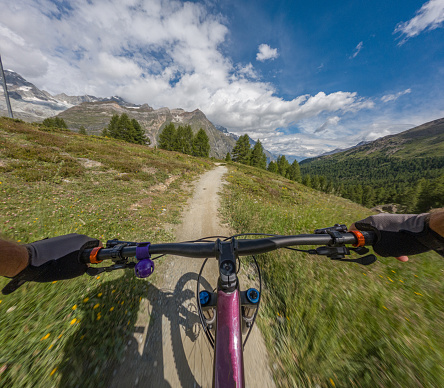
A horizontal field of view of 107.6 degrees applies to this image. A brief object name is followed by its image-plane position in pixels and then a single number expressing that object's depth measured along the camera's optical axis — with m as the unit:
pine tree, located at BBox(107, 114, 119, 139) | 41.28
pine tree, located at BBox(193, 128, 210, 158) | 44.84
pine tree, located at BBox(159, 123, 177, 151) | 44.49
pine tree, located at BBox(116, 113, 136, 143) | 40.96
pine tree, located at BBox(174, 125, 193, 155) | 43.88
